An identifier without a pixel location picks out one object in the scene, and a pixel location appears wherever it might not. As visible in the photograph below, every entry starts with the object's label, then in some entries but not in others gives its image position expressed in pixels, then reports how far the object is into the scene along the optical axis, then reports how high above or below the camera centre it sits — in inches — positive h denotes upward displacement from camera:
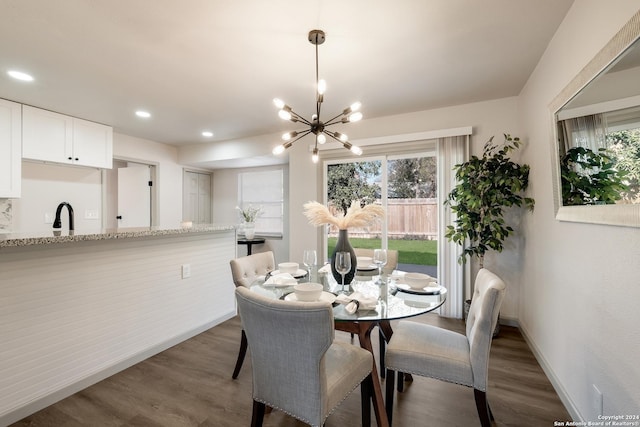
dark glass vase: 79.7 -9.3
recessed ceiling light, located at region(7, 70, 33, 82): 100.1 +50.8
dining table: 60.7 -19.8
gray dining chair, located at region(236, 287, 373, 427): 46.0 -24.6
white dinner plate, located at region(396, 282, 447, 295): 73.1 -19.0
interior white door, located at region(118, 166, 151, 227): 192.9 +14.8
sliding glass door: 148.1 +9.6
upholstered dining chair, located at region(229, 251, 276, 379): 86.9 -17.7
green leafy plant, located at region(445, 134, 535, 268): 108.3 +7.0
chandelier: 76.7 +28.2
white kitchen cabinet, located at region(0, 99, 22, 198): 121.2 +30.2
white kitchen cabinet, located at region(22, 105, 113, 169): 129.7 +39.0
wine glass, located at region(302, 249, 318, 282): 84.8 -12.1
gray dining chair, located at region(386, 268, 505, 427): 58.1 -29.7
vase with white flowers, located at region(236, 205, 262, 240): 201.9 -1.2
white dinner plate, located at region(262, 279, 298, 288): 79.2 -18.5
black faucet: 121.4 -0.3
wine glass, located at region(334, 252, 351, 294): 74.8 -12.0
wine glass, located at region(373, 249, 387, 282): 84.0 -12.1
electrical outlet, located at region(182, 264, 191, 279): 111.3 -20.3
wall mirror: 44.5 +14.2
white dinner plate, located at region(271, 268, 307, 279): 88.8 -17.7
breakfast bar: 69.6 -25.5
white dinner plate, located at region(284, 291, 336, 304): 66.4 -18.8
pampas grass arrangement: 78.3 +0.2
